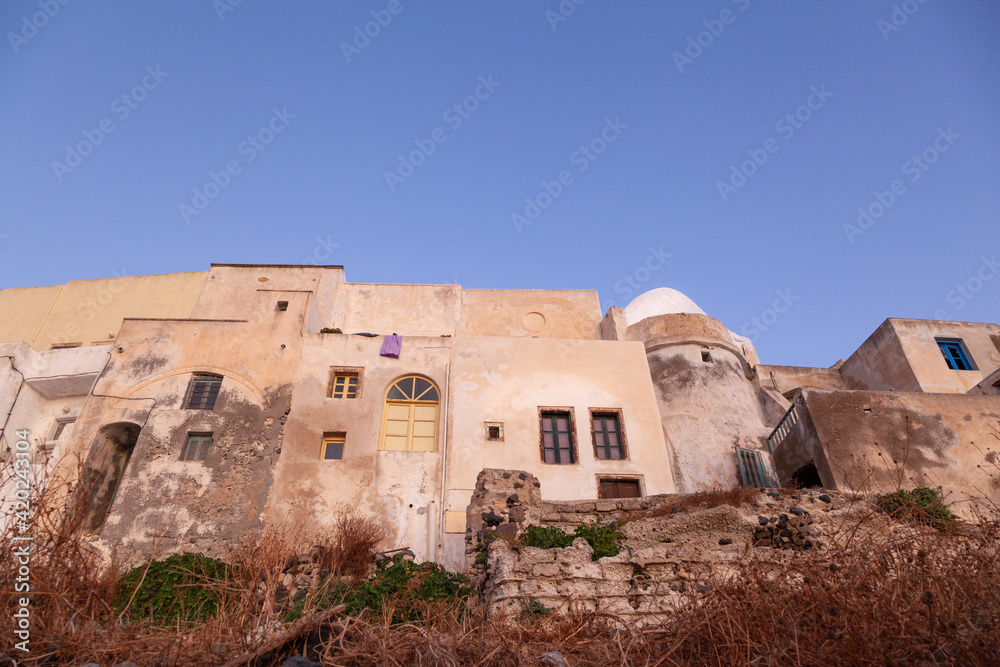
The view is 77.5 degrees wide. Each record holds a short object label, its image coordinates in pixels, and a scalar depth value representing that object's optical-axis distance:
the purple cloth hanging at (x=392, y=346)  19.06
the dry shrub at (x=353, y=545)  14.08
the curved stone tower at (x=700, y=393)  19.05
